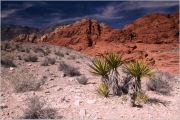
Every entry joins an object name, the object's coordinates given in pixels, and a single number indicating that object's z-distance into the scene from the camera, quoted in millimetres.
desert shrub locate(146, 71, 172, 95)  8009
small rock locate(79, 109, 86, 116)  5238
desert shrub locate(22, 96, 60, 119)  4812
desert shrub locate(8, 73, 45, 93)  6930
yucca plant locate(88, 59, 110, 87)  7051
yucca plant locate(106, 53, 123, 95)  6773
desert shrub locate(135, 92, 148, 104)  6305
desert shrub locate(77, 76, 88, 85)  8469
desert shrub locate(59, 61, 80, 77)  10172
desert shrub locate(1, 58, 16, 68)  11128
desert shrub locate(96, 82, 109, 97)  6676
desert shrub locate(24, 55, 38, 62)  13312
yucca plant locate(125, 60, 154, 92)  6258
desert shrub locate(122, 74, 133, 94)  7184
